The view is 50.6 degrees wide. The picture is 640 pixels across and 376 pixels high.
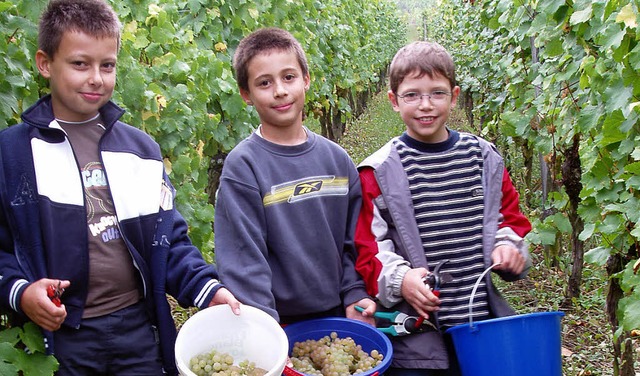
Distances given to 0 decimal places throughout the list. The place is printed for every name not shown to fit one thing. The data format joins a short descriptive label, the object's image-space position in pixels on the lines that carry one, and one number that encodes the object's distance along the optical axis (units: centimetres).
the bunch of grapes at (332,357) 197
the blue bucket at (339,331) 211
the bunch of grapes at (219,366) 182
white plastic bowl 188
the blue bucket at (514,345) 197
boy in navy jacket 187
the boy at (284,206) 213
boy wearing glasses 223
